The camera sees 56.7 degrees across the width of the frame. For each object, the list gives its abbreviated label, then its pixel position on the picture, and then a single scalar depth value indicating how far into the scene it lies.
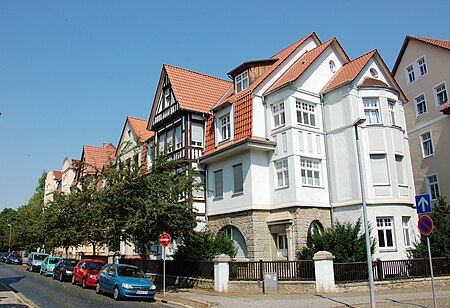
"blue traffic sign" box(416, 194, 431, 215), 12.27
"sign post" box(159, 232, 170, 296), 18.52
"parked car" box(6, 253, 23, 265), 56.21
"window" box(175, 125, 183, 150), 28.48
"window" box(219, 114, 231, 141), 26.00
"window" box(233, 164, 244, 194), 24.03
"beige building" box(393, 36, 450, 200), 28.71
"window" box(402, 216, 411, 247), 21.94
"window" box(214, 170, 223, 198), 25.84
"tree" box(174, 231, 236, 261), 22.16
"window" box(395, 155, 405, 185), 22.92
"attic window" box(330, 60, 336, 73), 25.84
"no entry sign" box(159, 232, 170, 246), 18.52
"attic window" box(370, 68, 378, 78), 24.70
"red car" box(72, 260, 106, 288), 22.14
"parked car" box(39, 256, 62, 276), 32.12
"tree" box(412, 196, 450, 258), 20.68
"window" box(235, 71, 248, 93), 26.66
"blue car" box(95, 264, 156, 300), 17.20
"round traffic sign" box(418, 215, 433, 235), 11.88
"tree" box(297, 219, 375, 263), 18.84
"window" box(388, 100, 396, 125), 23.81
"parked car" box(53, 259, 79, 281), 26.86
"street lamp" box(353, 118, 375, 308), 13.35
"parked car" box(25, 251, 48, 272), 38.31
